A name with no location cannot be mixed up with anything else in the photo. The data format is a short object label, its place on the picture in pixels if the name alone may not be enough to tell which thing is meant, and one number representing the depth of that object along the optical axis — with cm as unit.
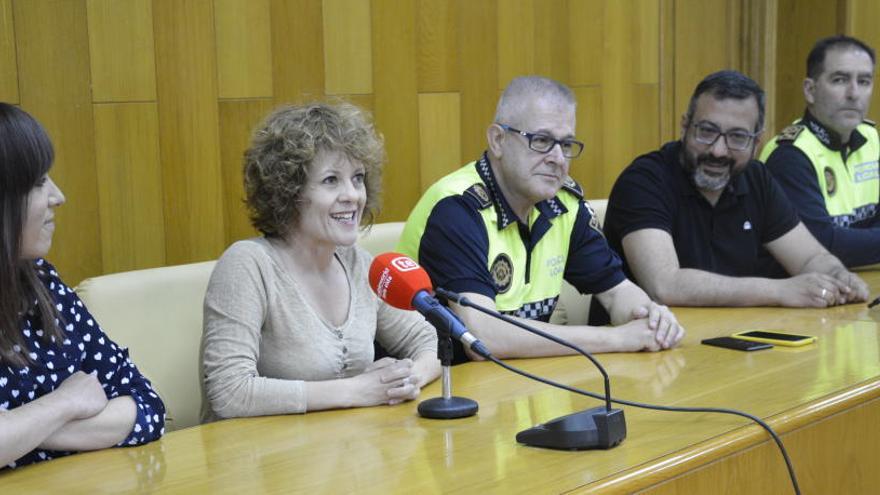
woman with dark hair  190
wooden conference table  182
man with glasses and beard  332
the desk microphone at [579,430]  194
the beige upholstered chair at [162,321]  260
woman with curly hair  227
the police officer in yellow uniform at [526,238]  279
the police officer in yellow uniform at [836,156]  395
